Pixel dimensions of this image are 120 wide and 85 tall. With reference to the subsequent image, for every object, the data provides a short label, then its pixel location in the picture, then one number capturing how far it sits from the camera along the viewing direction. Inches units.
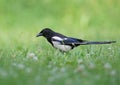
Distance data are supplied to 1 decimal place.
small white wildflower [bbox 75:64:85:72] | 467.9
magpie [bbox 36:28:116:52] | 633.5
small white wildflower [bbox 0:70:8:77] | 454.4
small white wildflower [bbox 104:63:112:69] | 476.1
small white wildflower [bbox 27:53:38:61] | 535.3
